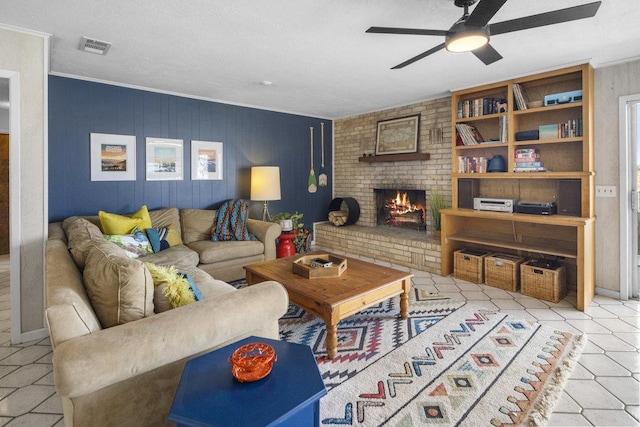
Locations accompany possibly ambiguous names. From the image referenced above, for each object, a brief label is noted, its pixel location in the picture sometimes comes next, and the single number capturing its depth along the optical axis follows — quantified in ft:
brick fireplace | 14.99
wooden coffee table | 7.56
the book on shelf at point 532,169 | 11.67
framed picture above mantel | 16.19
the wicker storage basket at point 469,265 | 12.62
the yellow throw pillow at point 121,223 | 11.18
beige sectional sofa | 3.92
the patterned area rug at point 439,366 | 5.81
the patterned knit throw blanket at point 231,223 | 13.73
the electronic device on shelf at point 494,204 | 12.07
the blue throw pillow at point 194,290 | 5.84
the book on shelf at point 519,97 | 11.87
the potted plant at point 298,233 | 16.44
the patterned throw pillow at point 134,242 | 10.71
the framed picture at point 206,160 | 14.99
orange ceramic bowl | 3.99
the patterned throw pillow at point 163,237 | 11.84
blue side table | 3.48
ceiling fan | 5.69
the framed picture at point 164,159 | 13.80
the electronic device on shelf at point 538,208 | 11.18
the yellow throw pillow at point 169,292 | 5.44
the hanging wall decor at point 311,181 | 19.30
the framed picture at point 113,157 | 12.55
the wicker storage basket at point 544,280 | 10.69
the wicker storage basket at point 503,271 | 11.73
